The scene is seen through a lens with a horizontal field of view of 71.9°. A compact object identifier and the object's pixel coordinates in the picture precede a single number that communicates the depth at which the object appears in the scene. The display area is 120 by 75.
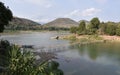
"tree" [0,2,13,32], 14.77
